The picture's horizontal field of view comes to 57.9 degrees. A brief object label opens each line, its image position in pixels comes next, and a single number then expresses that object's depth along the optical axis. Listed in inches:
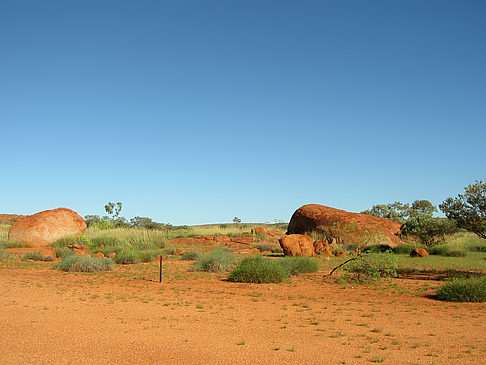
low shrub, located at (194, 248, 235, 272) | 701.9
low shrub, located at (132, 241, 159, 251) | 1067.9
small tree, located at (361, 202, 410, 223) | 2533.5
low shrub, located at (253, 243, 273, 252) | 1090.1
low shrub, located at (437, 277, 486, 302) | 439.2
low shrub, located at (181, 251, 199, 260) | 889.5
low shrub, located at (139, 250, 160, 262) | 849.5
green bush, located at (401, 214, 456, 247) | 1048.8
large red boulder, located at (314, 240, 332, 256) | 947.3
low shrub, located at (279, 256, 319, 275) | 652.1
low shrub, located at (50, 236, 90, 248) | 1048.0
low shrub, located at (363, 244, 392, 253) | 1032.2
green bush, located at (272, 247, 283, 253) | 1036.5
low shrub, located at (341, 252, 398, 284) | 565.9
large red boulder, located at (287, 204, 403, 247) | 1152.2
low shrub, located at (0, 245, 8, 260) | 831.1
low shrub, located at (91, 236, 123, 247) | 1079.4
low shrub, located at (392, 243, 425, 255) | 1013.2
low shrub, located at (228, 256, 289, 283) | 577.0
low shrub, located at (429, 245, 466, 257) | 947.0
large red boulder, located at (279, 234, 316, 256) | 869.2
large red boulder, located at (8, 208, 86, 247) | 1052.5
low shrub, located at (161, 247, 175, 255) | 999.0
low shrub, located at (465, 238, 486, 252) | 1092.5
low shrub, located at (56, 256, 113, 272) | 686.5
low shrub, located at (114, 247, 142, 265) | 813.9
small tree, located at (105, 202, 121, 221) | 1940.2
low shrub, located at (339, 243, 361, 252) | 1038.3
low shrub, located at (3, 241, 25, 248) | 1024.2
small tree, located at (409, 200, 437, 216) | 2467.9
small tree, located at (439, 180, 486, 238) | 615.8
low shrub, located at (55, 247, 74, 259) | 896.9
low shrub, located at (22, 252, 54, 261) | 839.7
